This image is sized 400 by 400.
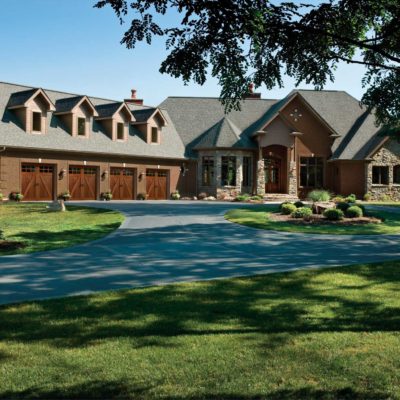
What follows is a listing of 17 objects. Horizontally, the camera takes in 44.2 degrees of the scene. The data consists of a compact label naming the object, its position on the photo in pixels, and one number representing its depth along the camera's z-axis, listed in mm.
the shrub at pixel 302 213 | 20922
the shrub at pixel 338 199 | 34375
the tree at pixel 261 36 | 6840
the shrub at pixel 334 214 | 20141
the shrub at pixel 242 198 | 34875
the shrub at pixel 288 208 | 21969
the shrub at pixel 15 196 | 29906
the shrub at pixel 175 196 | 38188
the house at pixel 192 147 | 32094
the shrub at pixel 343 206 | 22000
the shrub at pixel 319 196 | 27466
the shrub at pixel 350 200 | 34281
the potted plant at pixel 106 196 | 34250
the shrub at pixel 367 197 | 37719
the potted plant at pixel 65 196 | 32250
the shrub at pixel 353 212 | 20984
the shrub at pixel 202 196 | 38209
